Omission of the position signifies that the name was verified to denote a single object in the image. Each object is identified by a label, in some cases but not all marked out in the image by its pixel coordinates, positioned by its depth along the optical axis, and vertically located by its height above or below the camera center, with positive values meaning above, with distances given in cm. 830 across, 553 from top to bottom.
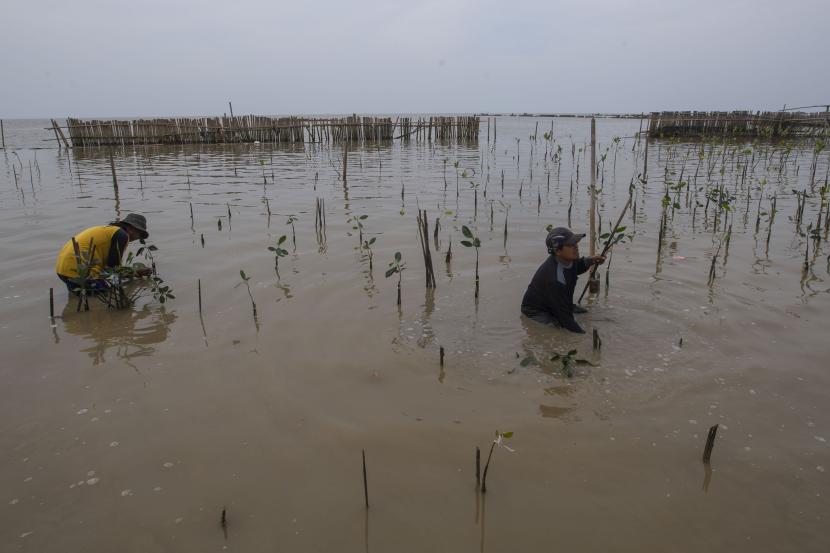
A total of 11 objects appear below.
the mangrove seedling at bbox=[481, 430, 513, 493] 257 -162
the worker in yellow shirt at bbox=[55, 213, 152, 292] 541 -103
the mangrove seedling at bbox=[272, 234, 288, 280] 568 -113
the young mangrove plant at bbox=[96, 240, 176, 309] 505 -139
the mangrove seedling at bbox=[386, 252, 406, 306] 511 -121
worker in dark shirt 453 -113
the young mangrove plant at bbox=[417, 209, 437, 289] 557 -115
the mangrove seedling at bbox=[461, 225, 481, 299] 505 -89
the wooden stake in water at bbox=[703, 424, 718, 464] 282 -159
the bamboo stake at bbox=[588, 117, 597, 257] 505 -56
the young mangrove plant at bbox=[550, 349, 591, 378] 370 -155
